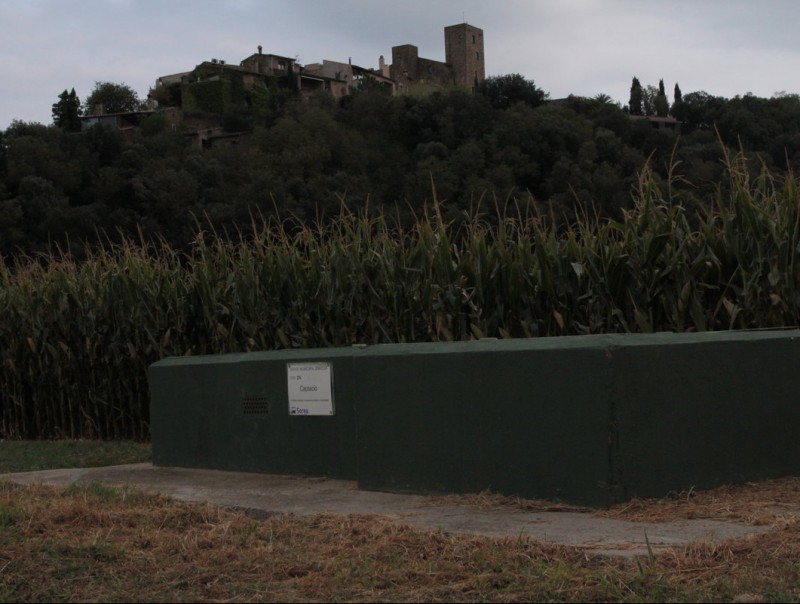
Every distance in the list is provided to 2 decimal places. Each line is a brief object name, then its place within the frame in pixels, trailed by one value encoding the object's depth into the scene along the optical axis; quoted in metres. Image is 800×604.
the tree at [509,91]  85.81
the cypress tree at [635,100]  98.53
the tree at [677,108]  80.54
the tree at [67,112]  88.25
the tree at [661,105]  93.88
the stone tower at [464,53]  132.00
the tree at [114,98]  116.06
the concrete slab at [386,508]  4.94
